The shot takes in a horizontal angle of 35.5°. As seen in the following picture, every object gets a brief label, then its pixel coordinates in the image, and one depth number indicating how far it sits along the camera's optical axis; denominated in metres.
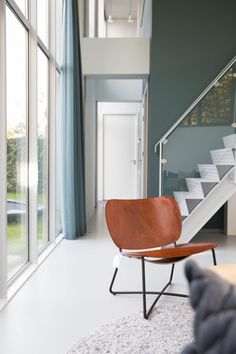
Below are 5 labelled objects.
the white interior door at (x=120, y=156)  9.77
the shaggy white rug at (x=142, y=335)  2.20
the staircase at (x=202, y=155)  4.77
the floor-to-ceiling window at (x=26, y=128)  3.37
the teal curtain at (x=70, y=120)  5.23
